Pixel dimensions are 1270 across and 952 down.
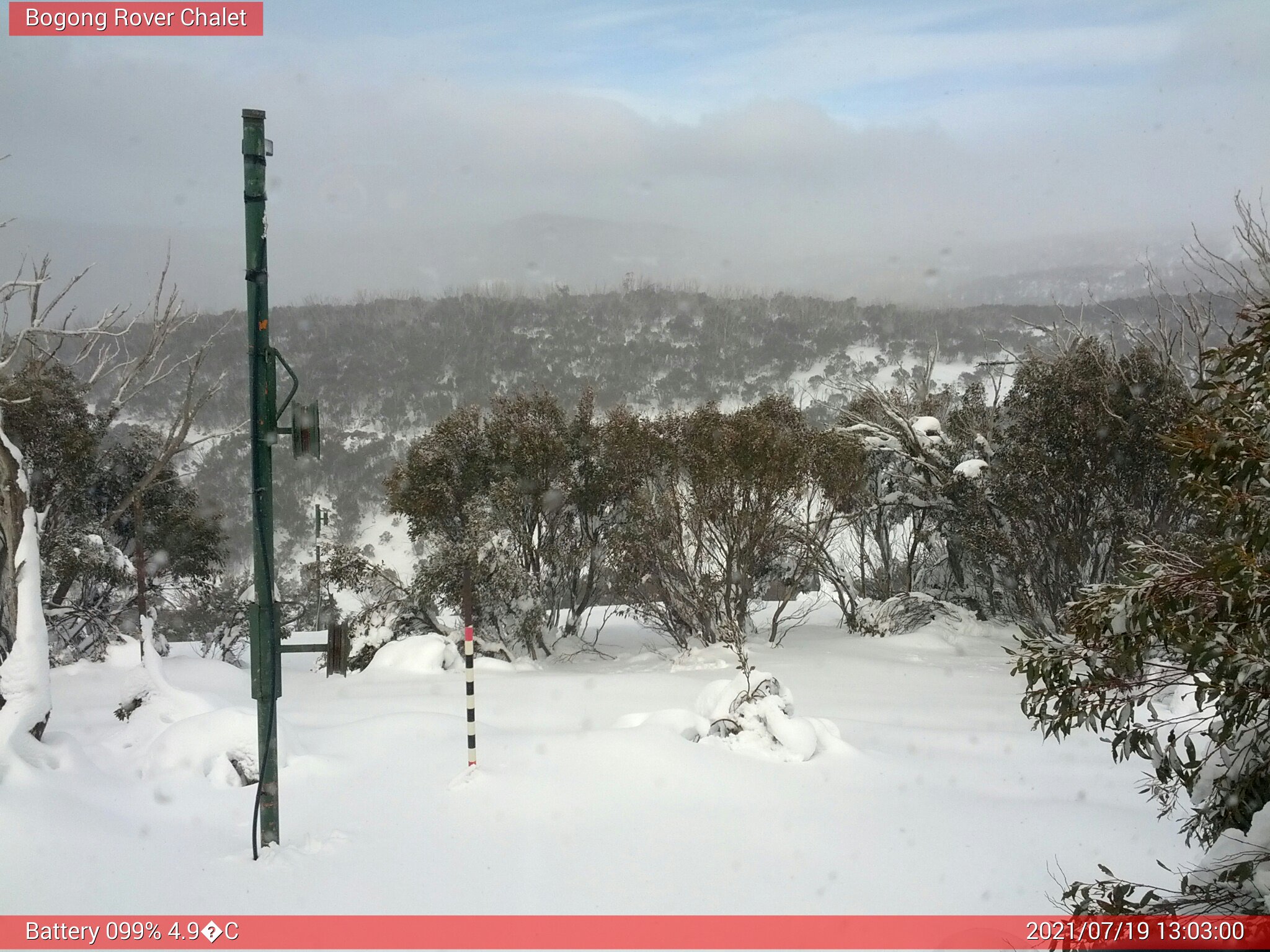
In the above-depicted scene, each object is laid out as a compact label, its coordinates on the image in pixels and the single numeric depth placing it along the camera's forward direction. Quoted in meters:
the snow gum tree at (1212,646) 3.07
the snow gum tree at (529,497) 16.19
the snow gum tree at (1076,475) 15.20
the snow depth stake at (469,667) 6.79
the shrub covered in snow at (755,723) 7.69
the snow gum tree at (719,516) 15.59
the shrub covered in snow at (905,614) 18.11
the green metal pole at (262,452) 5.32
